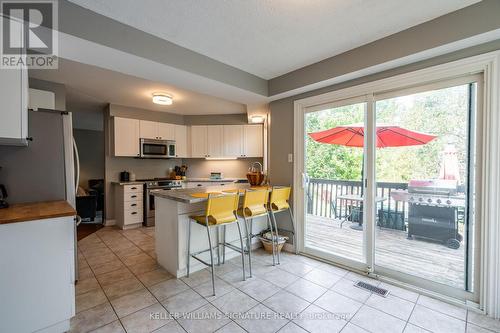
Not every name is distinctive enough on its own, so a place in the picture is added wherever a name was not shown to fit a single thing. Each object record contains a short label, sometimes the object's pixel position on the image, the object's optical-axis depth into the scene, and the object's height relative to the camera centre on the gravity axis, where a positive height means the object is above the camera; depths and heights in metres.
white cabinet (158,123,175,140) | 4.98 +0.77
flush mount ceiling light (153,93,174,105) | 3.67 +1.12
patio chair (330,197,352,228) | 2.87 -0.66
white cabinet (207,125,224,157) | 5.27 +0.59
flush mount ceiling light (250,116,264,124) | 4.57 +0.99
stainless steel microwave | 4.73 +0.36
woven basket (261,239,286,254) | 3.08 -1.17
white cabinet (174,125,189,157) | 5.24 +0.59
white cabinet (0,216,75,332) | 1.45 -0.80
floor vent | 2.16 -1.28
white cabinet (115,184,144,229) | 4.32 -0.85
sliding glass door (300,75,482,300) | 2.02 -0.19
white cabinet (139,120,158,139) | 4.73 +0.77
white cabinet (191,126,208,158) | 5.35 +0.57
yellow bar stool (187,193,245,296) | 2.25 -0.52
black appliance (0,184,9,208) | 1.81 -0.27
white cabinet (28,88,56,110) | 2.85 +0.88
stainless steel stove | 4.56 -0.73
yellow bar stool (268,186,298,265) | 2.91 -0.50
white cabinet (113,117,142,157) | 4.40 +0.58
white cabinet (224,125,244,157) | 5.19 +0.58
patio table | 2.69 -0.45
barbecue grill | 2.11 -0.45
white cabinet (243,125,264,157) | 5.11 +0.56
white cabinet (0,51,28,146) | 1.53 +0.42
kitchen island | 2.46 -0.79
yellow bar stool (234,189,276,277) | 2.60 -0.50
